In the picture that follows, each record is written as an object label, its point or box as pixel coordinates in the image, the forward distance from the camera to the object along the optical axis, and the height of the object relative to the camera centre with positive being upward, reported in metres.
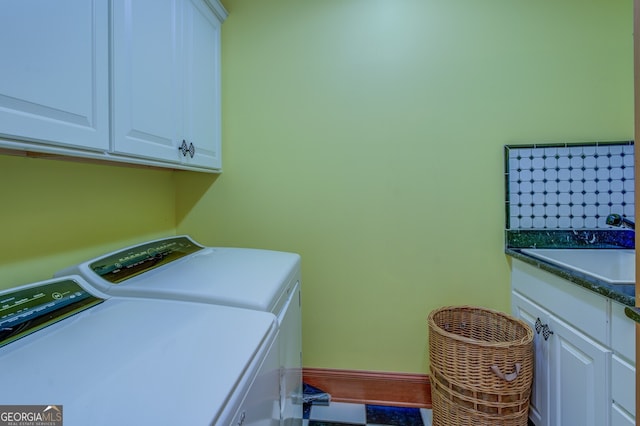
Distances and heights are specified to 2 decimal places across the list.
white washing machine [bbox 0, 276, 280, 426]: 0.45 -0.28
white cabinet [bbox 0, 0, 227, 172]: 0.68 +0.40
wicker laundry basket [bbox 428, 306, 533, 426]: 1.15 -0.68
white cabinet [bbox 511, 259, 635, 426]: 0.87 -0.50
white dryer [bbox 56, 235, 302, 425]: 0.90 -0.23
